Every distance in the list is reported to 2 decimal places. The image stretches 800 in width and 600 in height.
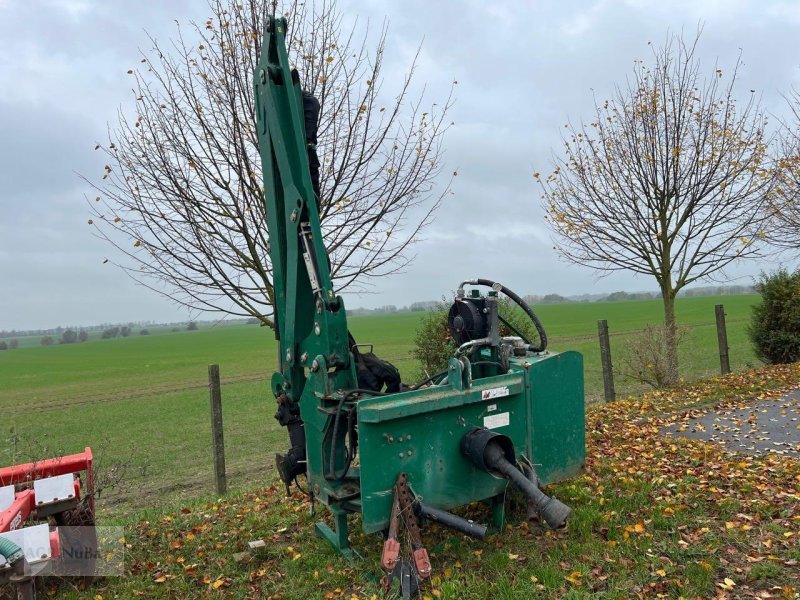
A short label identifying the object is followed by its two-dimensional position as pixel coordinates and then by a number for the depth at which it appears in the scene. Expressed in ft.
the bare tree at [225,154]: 20.59
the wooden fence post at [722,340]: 40.86
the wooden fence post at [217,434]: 23.04
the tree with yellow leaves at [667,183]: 37.24
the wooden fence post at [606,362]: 34.12
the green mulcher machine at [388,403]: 12.32
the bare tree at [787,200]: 43.55
